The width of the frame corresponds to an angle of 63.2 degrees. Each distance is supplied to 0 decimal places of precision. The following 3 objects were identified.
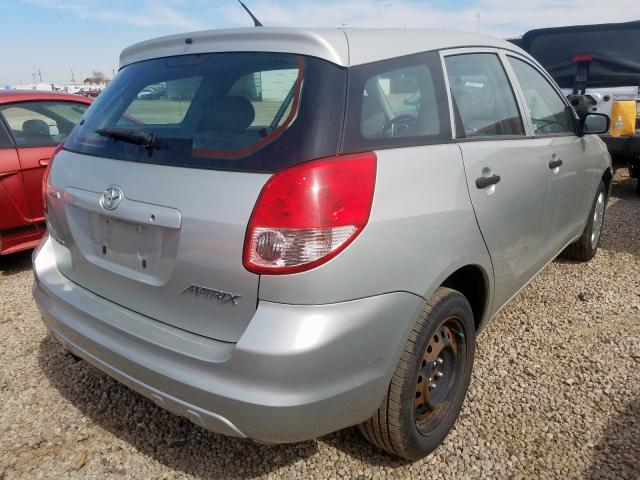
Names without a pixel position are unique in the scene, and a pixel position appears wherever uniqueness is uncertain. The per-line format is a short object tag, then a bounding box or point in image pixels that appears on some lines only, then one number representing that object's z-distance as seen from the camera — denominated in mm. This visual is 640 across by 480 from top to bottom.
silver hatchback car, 1600
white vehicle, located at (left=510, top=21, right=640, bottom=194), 6305
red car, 4250
